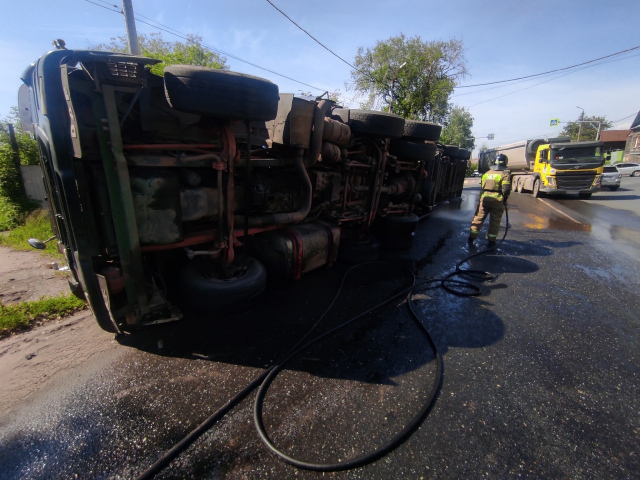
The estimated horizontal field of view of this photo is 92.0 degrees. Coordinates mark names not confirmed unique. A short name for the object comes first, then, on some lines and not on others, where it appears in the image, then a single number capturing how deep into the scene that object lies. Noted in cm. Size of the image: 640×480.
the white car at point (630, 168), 2797
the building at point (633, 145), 3891
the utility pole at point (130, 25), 979
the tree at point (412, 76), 1959
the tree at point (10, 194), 699
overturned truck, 205
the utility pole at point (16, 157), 704
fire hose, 160
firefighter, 584
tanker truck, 1330
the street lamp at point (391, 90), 1906
